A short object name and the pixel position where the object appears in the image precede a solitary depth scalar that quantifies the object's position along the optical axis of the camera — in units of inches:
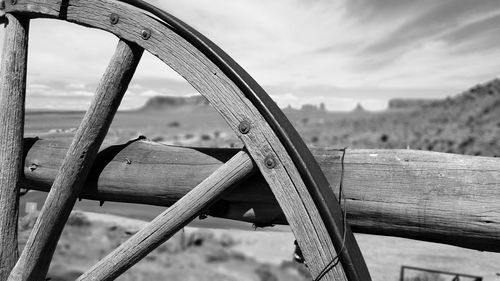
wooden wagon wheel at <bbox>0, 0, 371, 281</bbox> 48.6
